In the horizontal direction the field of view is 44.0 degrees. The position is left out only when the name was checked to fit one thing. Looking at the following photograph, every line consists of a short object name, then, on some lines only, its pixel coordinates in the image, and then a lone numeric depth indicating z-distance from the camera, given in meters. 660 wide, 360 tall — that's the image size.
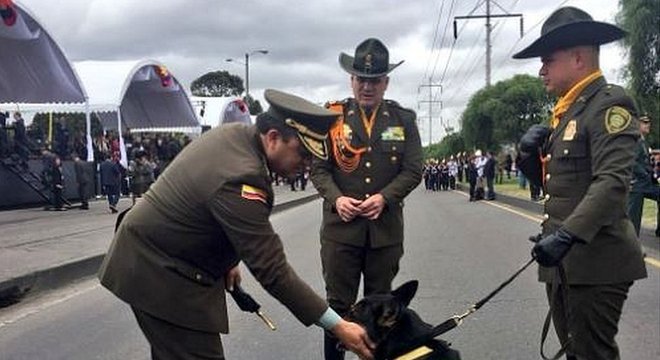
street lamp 52.06
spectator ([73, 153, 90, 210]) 21.30
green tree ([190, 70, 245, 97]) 102.16
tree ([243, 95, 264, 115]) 89.64
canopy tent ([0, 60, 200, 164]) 31.38
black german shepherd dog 3.34
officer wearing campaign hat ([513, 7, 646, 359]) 3.33
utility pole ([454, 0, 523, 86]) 44.32
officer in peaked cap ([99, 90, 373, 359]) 2.99
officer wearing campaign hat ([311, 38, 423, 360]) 4.71
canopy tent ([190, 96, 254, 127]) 41.09
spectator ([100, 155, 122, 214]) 19.84
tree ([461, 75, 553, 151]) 52.78
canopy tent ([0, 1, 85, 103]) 20.89
